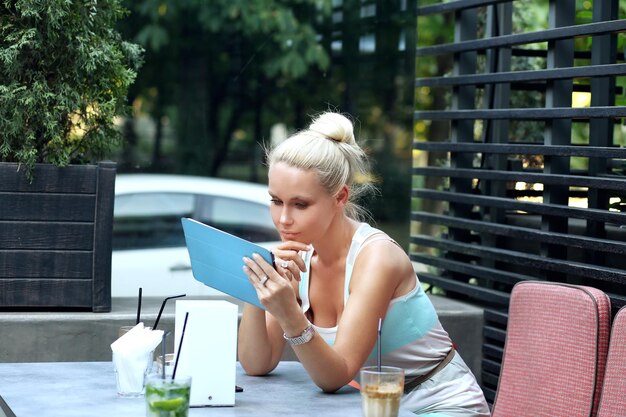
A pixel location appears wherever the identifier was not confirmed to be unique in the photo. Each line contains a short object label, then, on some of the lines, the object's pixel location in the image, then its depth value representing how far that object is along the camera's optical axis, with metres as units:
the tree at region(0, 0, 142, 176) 3.51
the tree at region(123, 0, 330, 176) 5.03
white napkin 2.39
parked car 4.79
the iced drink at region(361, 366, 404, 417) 2.09
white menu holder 2.33
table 2.28
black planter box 3.55
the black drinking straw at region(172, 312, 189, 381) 2.19
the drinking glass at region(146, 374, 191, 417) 2.00
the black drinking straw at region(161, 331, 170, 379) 2.09
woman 2.68
